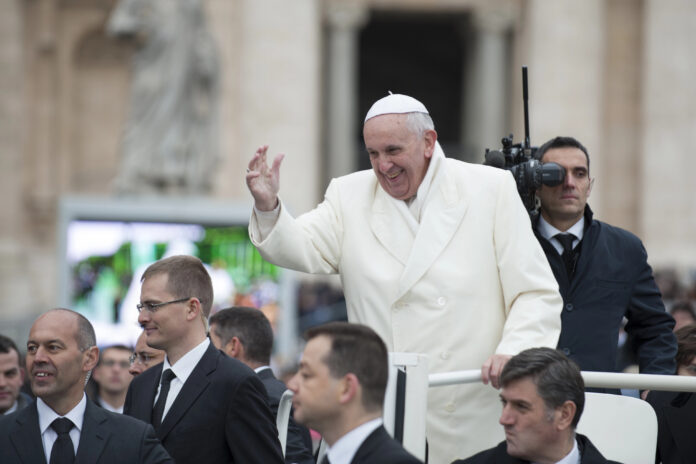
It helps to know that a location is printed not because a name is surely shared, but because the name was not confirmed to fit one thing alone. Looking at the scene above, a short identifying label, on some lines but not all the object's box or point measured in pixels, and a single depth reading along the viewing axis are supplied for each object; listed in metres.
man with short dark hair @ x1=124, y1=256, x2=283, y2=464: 10.31
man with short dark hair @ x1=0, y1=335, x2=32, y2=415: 14.47
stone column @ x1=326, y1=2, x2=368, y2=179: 62.34
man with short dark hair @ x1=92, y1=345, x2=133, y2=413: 16.52
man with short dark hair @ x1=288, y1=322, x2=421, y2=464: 8.11
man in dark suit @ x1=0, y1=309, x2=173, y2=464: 9.80
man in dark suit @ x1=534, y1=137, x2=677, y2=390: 12.03
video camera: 11.46
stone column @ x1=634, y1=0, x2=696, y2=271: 58.16
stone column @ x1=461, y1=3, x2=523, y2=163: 62.72
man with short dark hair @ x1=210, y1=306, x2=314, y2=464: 13.55
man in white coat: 10.36
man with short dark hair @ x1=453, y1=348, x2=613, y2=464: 9.23
